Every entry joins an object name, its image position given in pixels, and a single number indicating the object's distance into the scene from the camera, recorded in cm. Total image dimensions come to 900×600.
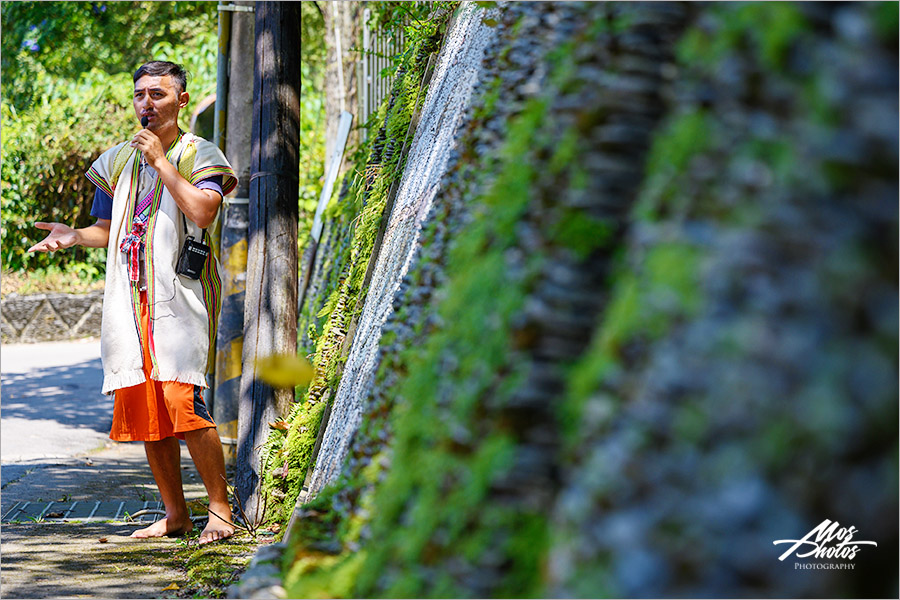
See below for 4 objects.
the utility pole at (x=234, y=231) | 952
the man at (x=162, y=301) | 748
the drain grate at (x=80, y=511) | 870
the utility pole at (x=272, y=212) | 845
